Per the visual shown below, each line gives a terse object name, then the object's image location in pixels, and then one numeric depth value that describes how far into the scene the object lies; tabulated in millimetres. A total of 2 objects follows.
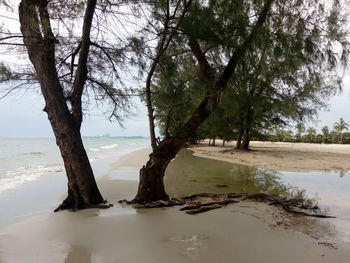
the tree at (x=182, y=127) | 4896
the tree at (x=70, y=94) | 4387
